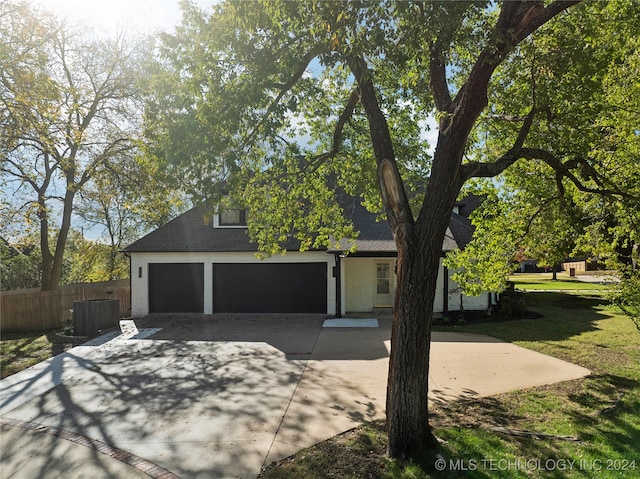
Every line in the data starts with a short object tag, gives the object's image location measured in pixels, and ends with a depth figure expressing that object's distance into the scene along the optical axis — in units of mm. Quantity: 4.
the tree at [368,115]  4305
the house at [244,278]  14633
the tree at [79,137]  14219
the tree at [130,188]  14961
